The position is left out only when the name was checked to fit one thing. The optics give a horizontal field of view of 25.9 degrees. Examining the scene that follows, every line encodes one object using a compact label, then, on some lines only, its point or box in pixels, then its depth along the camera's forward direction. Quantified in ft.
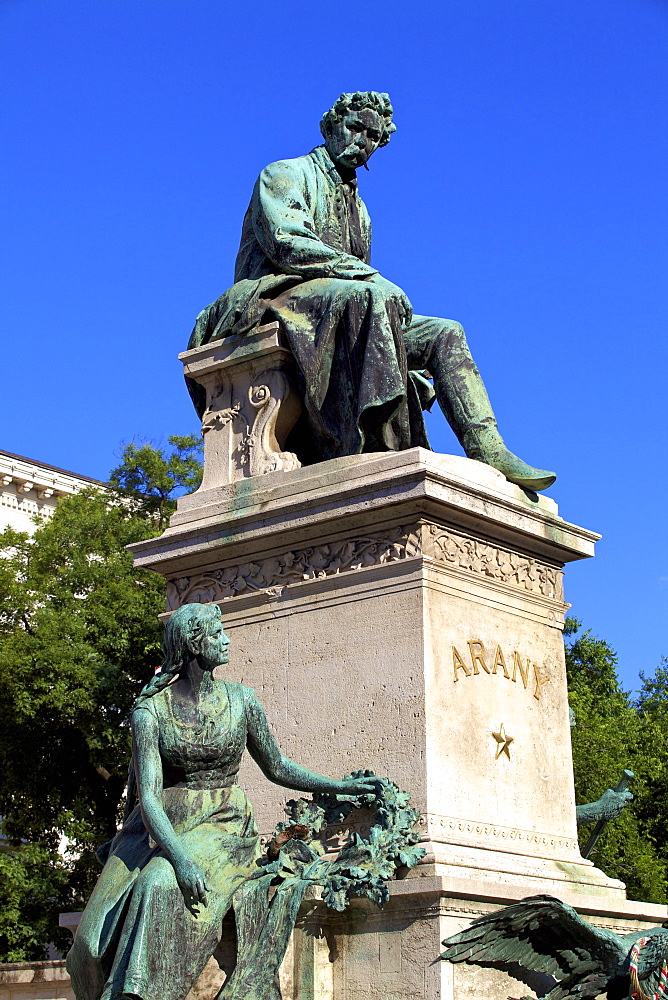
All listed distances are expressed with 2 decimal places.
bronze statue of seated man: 25.95
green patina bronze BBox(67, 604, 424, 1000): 18.31
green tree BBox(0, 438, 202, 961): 72.33
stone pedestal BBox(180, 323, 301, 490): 26.55
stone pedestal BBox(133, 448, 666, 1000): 21.01
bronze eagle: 19.90
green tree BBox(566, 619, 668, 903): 77.82
